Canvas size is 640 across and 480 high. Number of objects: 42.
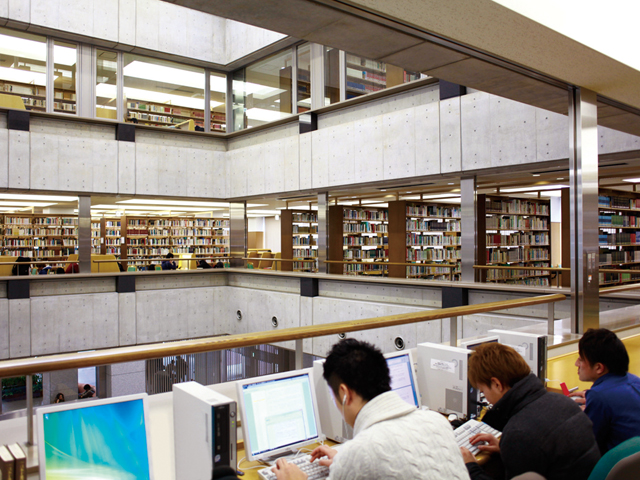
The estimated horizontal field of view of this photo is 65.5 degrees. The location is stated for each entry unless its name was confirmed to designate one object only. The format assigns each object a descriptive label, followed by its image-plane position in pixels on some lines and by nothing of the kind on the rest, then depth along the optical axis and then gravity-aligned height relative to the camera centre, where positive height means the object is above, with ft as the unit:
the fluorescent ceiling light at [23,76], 29.81 +10.19
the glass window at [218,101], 38.06 +10.82
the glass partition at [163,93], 34.14 +10.70
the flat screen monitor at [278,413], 6.63 -2.40
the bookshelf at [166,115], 33.83 +9.20
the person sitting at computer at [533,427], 6.01 -2.33
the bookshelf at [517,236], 27.55 +0.22
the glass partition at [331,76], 30.07 +10.12
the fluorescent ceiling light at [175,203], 38.46 +3.14
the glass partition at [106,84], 32.68 +10.56
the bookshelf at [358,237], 32.09 +0.27
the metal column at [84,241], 31.19 +0.10
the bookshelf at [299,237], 36.67 +0.33
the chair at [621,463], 5.12 -2.37
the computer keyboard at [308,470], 6.20 -2.91
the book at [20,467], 5.30 -2.39
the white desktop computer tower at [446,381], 8.72 -2.52
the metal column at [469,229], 23.11 +0.51
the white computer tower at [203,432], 5.36 -2.12
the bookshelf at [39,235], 40.73 +0.65
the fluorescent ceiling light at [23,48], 30.25 +12.06
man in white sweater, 4.63 -1.86
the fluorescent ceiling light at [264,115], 33.92 +8.96
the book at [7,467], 5.26 -2.37
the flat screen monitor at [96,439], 5.34 -2.20
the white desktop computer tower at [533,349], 10.19 -2.24
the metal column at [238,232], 37.58 +0.73
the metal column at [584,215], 14.47 +0.71
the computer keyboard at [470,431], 7.38 -2.98
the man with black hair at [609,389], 7.30 -2.31
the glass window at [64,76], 31.48 +10.59
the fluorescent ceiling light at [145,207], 42.65 +3.12
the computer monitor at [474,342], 9.49 -2.00
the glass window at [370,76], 26.45 +9.23
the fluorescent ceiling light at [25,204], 40.14 +3.23
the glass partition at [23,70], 29.86 +10.63
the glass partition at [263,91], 33.81 +10.79
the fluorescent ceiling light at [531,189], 32.09 +3.44
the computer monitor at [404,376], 8.43 -2.33
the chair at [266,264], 47.50 -2.19
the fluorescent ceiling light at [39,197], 33.28 +3.16
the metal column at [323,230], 31.01 +0.69
